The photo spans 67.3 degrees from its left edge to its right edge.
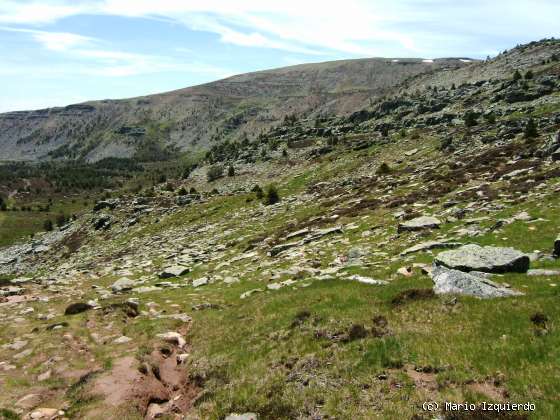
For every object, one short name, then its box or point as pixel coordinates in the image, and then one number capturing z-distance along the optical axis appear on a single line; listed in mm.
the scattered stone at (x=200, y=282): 27609
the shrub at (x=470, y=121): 61969
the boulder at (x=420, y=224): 25609
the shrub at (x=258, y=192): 58219
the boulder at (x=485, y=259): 16641
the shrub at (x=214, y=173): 84756
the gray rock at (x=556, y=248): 17191
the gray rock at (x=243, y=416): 10412
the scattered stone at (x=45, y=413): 11750
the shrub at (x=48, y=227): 95856
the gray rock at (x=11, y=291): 24802
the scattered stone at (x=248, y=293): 22375
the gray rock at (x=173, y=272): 31312
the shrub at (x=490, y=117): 59250
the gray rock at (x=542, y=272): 15461
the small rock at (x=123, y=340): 17172
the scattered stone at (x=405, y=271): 18938
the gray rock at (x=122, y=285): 28156
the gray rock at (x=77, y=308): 20938
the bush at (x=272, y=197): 53762
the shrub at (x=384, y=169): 50812
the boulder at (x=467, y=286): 14258
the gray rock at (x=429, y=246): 21641
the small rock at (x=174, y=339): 17366
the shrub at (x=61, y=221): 101156
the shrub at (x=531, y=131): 41812
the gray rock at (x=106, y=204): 72400
